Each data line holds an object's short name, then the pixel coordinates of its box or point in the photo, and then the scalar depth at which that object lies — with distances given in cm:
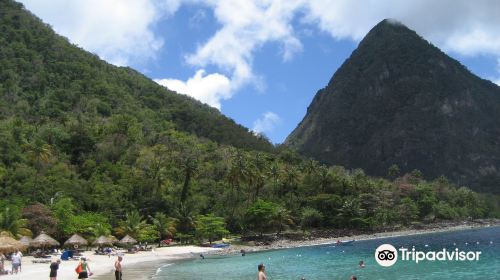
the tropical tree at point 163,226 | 7062
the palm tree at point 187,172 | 8376
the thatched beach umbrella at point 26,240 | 4652
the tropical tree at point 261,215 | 8181
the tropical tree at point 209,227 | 7350
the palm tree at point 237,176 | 8556
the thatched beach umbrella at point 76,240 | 5278
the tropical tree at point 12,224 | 4975
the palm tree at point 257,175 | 8825
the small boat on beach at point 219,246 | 7069
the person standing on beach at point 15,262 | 3338
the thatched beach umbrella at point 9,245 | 4089
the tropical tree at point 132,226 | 6550
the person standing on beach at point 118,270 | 2789
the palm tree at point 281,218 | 8328
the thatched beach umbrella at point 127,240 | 6031
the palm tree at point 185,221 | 7681
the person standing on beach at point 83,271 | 2808
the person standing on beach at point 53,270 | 2644
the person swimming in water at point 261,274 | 1848
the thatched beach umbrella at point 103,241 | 5616
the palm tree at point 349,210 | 9594
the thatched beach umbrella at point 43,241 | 4791
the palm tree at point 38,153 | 7175
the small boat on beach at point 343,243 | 7638
